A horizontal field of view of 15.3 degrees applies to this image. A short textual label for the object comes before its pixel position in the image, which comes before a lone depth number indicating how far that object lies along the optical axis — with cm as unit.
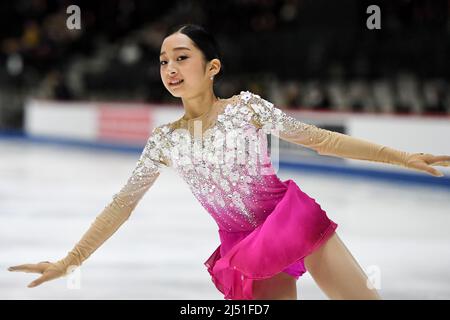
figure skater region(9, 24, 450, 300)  536
